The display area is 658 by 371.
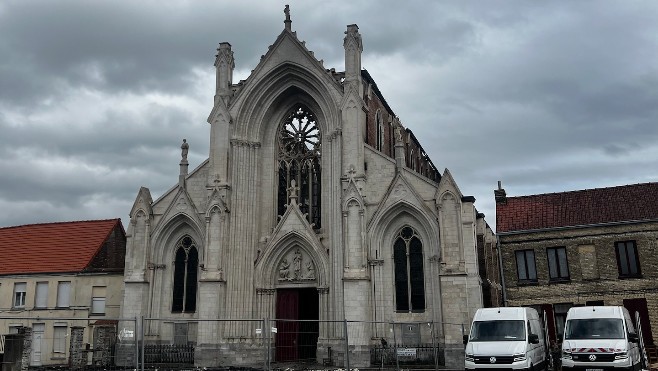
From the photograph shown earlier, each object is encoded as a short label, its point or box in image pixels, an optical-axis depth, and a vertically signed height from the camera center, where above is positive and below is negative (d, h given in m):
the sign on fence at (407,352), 23.81 -1.07
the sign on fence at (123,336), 26.03 -0.27
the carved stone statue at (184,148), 29.72 +9.06
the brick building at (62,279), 30.02 +2.71
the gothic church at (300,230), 24.61 +4.34
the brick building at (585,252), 27.39 +3.41
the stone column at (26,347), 22.33 -0.60
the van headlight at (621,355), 16.91 -0.93
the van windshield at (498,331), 17.58 -0.20
